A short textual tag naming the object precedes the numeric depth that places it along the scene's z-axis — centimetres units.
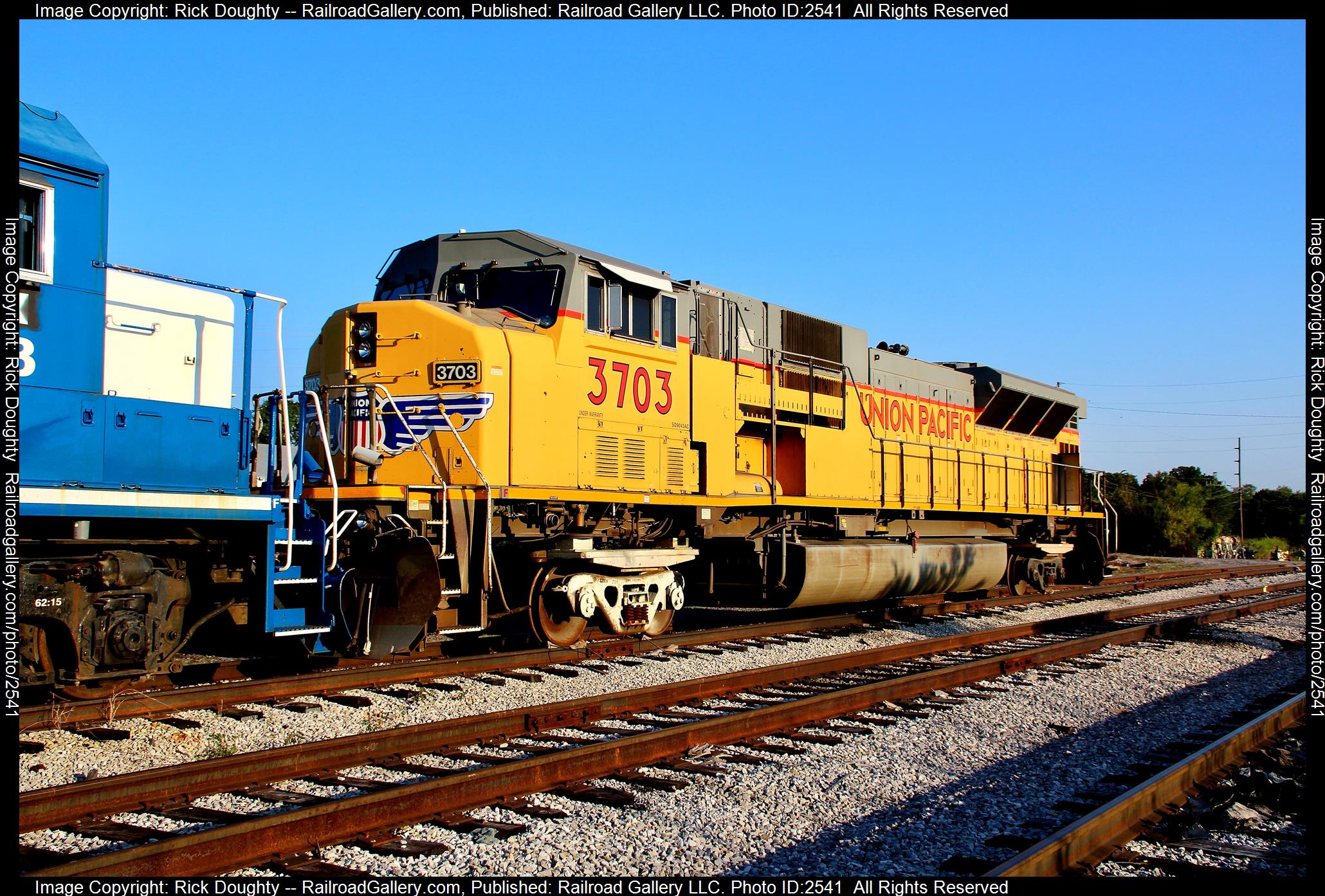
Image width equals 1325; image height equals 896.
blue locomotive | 584
